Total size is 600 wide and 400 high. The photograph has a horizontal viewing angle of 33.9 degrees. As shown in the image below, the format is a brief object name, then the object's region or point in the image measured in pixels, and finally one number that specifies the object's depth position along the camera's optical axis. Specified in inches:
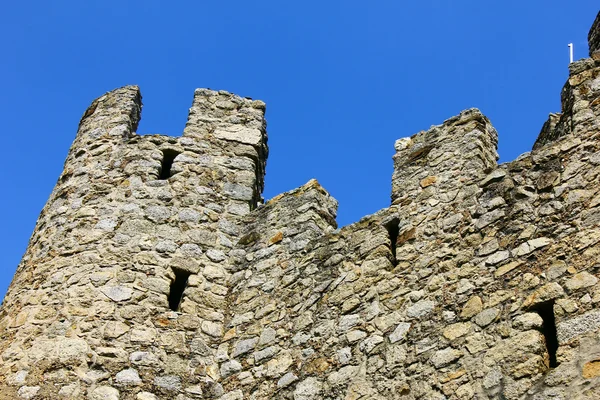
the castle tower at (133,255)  360.5
